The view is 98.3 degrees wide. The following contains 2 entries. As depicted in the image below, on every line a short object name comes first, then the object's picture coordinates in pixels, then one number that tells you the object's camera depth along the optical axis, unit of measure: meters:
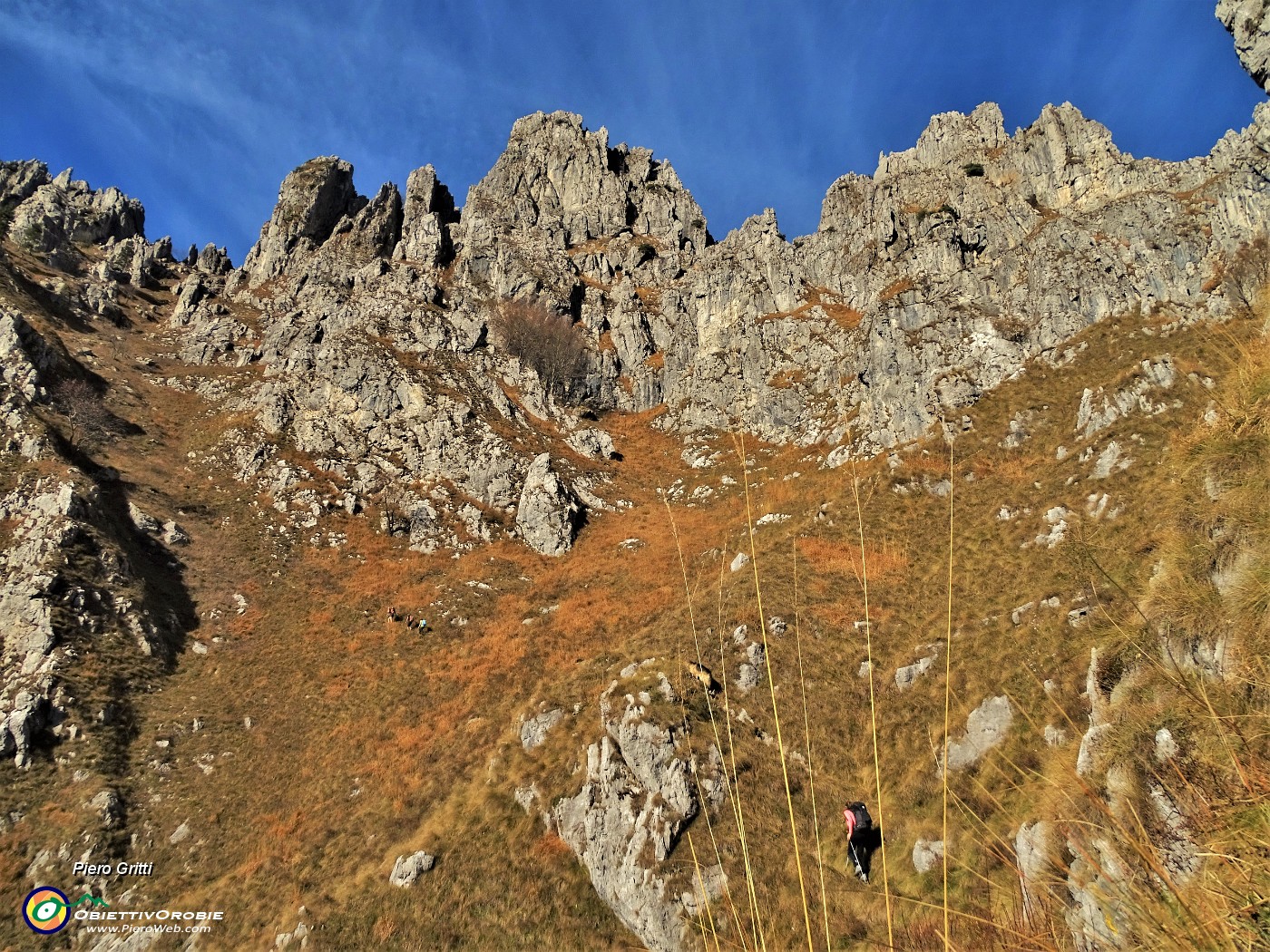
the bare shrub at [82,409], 41.72
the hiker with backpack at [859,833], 12.20
